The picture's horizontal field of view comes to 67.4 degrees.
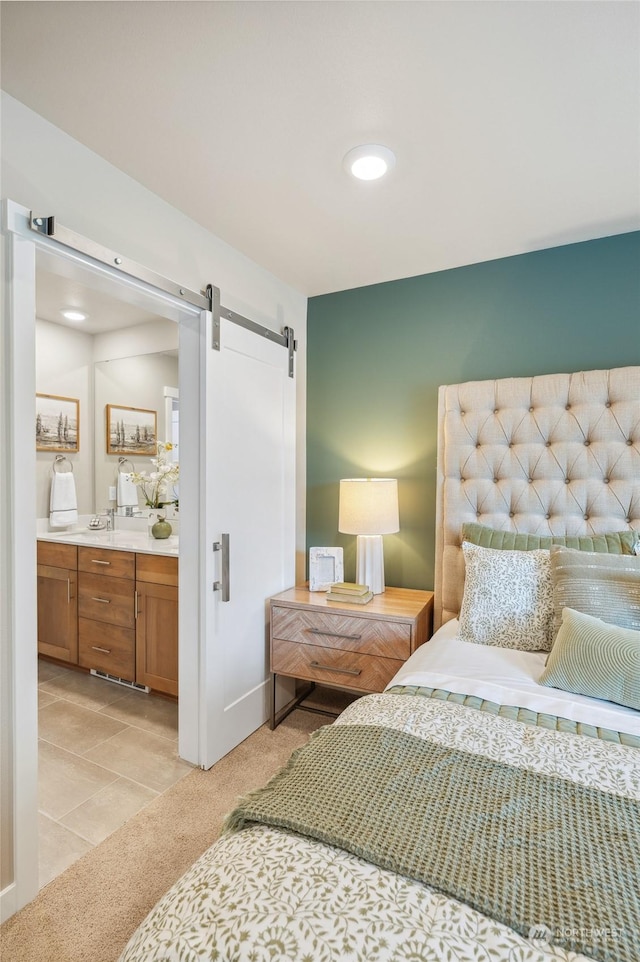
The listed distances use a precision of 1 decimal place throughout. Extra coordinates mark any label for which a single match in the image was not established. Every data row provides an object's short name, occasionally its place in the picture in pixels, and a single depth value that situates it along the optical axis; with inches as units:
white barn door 89.1
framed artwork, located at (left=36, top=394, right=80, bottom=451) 142.6
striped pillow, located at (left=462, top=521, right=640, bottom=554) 80.1
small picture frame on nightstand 108.6
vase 130.5
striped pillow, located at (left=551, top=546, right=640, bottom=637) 66.8
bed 28.6
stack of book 97.8
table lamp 100.3
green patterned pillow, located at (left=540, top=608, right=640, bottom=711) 55.5
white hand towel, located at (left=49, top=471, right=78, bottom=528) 142.0
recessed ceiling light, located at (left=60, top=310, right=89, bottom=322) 136.3
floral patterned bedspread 27.4
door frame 57.6
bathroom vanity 111.7
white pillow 75.1
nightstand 90.5
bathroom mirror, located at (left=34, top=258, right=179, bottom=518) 141.3
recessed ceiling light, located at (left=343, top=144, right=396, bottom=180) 66.9
